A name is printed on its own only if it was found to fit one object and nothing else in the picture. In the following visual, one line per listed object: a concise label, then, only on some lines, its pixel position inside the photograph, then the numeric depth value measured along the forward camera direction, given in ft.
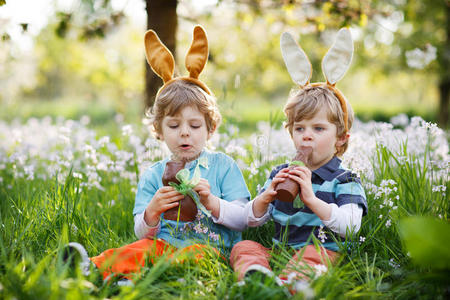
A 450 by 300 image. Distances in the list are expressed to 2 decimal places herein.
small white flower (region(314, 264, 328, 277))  6.63
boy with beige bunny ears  7.52
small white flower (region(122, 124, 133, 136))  11.93
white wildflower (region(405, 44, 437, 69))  12.83
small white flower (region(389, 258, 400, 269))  7.82
